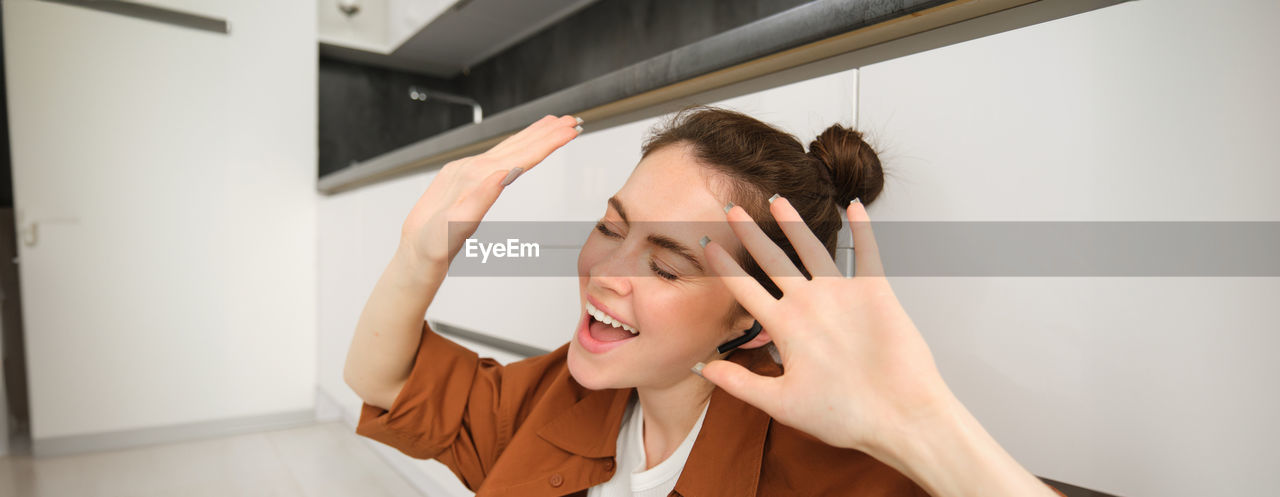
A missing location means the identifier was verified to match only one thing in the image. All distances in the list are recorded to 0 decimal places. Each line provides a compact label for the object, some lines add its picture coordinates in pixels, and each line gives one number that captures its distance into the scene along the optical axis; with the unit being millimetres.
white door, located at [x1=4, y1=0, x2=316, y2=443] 1802
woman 374
